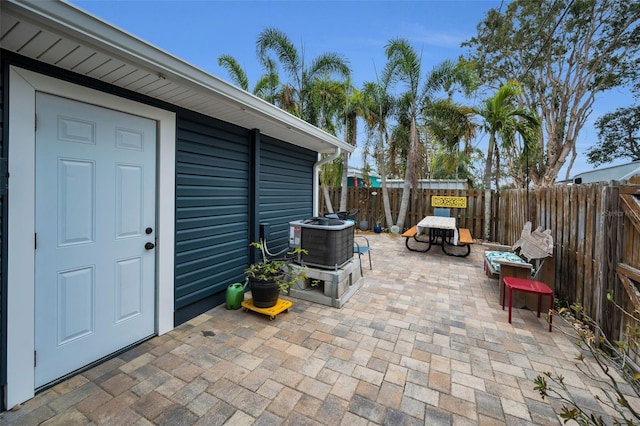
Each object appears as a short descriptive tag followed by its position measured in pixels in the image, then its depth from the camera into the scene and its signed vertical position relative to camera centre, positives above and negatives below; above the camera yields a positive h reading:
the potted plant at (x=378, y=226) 10.04 -0.62
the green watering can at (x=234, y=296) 3.24 -1.07
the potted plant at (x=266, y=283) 3.03 -0.85
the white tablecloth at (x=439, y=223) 6.00 -0.30
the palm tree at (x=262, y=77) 8.44 +4.07
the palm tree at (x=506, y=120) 7.11 +2.43
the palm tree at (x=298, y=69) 8.02 +4.25
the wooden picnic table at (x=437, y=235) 6.07 -0.61
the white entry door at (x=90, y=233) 1.91 -0.24
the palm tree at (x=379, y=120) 9.33 +3.12
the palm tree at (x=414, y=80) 8.54 +4.10
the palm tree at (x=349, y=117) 9.23 +3.18
